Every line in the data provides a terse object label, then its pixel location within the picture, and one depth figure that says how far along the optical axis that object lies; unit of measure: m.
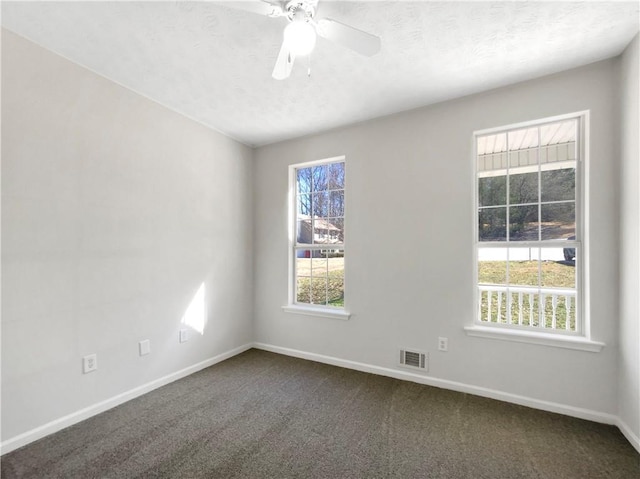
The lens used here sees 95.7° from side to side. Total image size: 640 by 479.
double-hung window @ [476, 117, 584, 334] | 2.29
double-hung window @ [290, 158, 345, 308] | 3.29
